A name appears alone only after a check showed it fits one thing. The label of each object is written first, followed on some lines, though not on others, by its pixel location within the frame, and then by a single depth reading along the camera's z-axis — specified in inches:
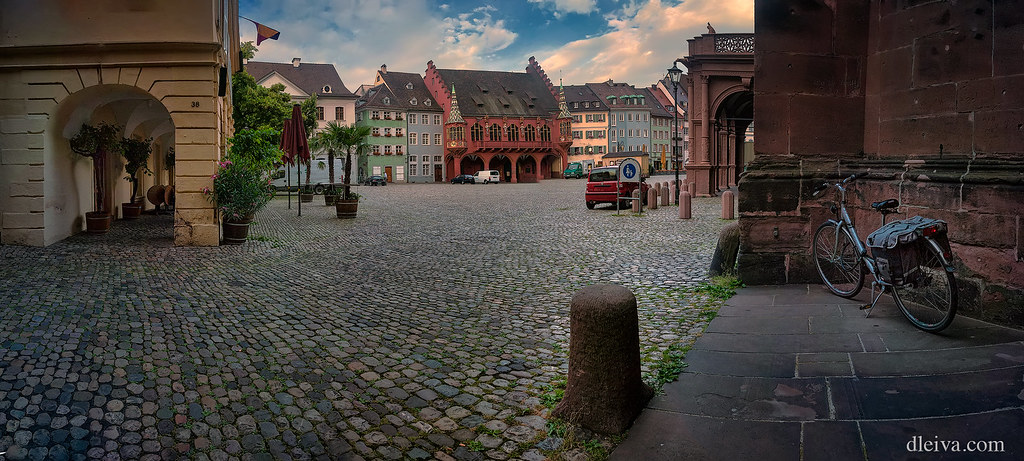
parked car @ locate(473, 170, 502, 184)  2928.2
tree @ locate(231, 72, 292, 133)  1588.7
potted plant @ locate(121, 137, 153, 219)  657.6
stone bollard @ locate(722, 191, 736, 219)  730.8
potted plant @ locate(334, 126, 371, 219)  871.7
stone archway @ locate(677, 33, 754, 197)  1201.4
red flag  935.2
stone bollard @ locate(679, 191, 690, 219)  744.2
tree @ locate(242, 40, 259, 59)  1579.7
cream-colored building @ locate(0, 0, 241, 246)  530.9
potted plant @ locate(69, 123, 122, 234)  577.6
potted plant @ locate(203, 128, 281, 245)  548.1
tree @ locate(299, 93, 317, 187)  2292.1
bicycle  190.4
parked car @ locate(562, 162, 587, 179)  3218.5
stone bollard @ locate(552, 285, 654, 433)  145.3
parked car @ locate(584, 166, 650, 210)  955.6
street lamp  1086.2
